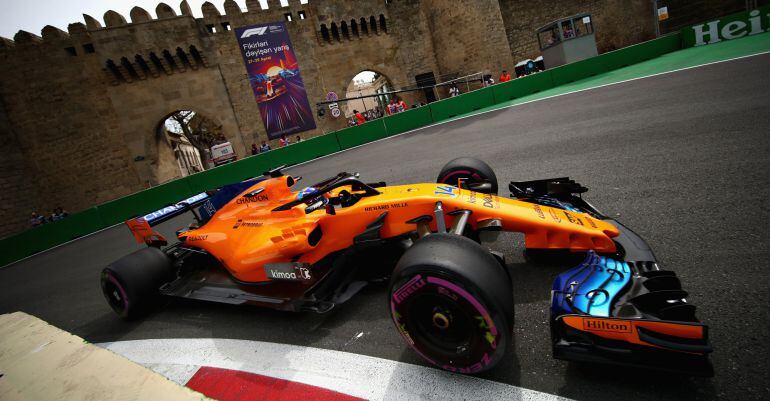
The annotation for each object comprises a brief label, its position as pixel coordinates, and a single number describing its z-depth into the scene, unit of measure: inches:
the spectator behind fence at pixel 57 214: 657.0
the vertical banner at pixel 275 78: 892.0
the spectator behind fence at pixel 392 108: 879.7
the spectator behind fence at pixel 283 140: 844.6
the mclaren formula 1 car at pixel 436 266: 58.8
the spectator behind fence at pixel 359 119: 822.5
